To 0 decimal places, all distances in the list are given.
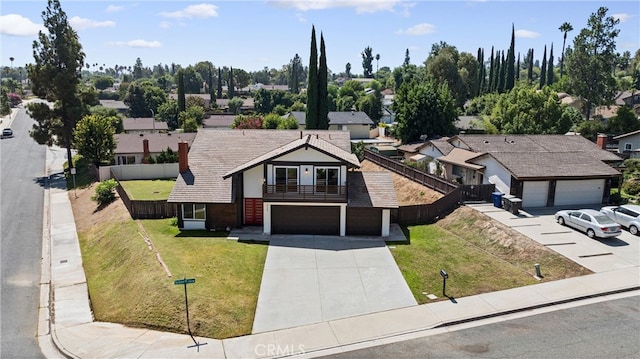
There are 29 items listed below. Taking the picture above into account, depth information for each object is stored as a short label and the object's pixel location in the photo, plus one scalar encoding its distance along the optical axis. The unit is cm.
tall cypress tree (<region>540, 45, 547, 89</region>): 11996
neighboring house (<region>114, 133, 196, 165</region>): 5265
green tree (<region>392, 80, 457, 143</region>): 5931
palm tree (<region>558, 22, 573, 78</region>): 10431
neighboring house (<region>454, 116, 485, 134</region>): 6856
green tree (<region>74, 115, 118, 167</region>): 4619
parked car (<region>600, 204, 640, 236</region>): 2820
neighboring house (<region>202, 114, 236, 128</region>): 8688
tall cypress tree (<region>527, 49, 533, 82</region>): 12961
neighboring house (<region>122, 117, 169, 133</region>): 8031
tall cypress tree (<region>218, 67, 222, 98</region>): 14338
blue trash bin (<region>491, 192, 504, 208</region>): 3294
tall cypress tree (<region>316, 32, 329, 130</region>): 6100
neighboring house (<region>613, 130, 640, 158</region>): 4838
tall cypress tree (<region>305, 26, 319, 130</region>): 6097
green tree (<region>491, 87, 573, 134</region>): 5441
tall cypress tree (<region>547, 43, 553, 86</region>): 12025
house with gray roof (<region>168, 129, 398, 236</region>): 2927
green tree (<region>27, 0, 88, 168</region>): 5009
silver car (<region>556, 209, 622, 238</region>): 2662
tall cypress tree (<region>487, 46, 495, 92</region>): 10061
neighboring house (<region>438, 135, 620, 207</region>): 3378
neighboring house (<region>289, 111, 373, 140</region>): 8238
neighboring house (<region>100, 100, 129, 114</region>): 11912
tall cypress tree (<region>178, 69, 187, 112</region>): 9431
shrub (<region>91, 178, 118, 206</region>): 3703
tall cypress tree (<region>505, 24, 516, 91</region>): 9038
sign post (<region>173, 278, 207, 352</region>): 1735
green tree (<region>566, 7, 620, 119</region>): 6794
